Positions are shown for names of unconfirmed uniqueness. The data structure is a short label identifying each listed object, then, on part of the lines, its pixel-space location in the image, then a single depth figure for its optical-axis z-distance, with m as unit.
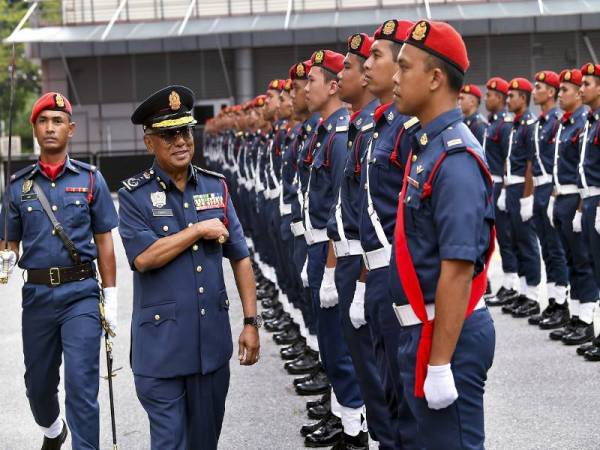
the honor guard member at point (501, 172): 11.99
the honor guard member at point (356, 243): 5.67
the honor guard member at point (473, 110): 12.34
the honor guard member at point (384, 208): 4.96
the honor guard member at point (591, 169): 9.05
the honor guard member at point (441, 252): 3.68
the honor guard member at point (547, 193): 10.55
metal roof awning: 32.19
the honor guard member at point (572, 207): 9.70
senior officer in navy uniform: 4.67
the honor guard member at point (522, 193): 11.27
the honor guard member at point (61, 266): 5.90
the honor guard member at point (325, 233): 6.50
